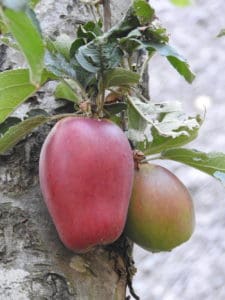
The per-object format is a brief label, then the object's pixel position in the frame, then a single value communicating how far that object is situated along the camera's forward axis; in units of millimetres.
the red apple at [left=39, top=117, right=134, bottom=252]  609
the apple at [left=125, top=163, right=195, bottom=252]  648
